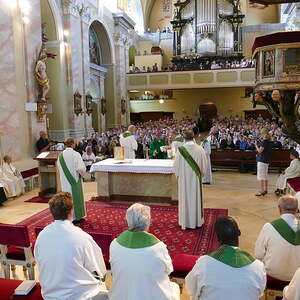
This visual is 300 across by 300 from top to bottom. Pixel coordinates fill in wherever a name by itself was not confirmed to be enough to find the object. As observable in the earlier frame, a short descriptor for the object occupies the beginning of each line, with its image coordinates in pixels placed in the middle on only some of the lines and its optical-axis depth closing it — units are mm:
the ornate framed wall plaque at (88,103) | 15477
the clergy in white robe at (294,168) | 7465
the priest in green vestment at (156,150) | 11375
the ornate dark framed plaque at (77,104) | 14352
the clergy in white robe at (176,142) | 8336
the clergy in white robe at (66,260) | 2709
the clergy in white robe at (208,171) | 9797
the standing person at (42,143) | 10367
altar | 7586
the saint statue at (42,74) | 10391
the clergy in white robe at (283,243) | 3234
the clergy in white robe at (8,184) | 8305
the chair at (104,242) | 3625
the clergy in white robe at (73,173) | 6527
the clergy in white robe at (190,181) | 6090
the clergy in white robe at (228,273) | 2273
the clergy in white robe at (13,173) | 8492
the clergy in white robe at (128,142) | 10320
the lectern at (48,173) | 8603
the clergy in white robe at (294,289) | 2422
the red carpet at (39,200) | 8327
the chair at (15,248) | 3824
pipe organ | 24016
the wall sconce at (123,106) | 21203
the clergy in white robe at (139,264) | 2508
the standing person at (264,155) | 8031
